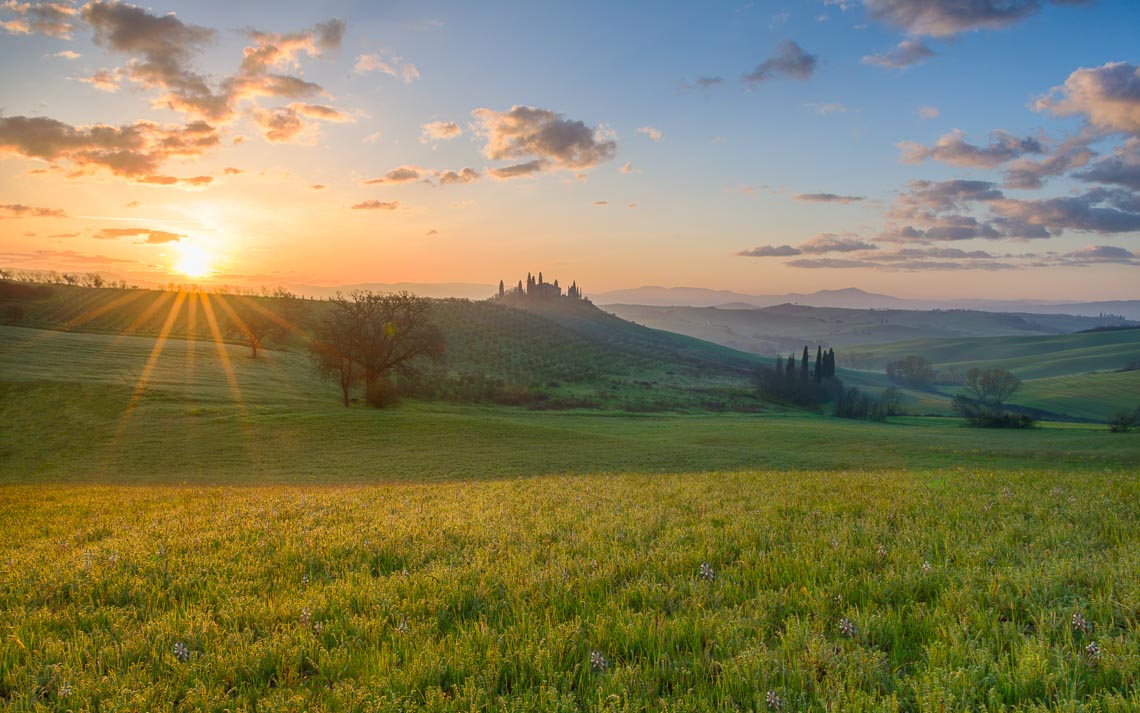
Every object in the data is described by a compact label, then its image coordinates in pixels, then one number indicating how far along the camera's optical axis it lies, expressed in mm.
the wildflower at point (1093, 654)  3619
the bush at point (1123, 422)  59531
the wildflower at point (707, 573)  5694
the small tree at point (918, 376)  197500
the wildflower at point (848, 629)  4286
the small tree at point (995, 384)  115250
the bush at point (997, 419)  70769
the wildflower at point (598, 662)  3908
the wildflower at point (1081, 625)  4125
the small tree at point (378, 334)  59344
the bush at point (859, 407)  94625
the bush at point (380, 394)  59531
